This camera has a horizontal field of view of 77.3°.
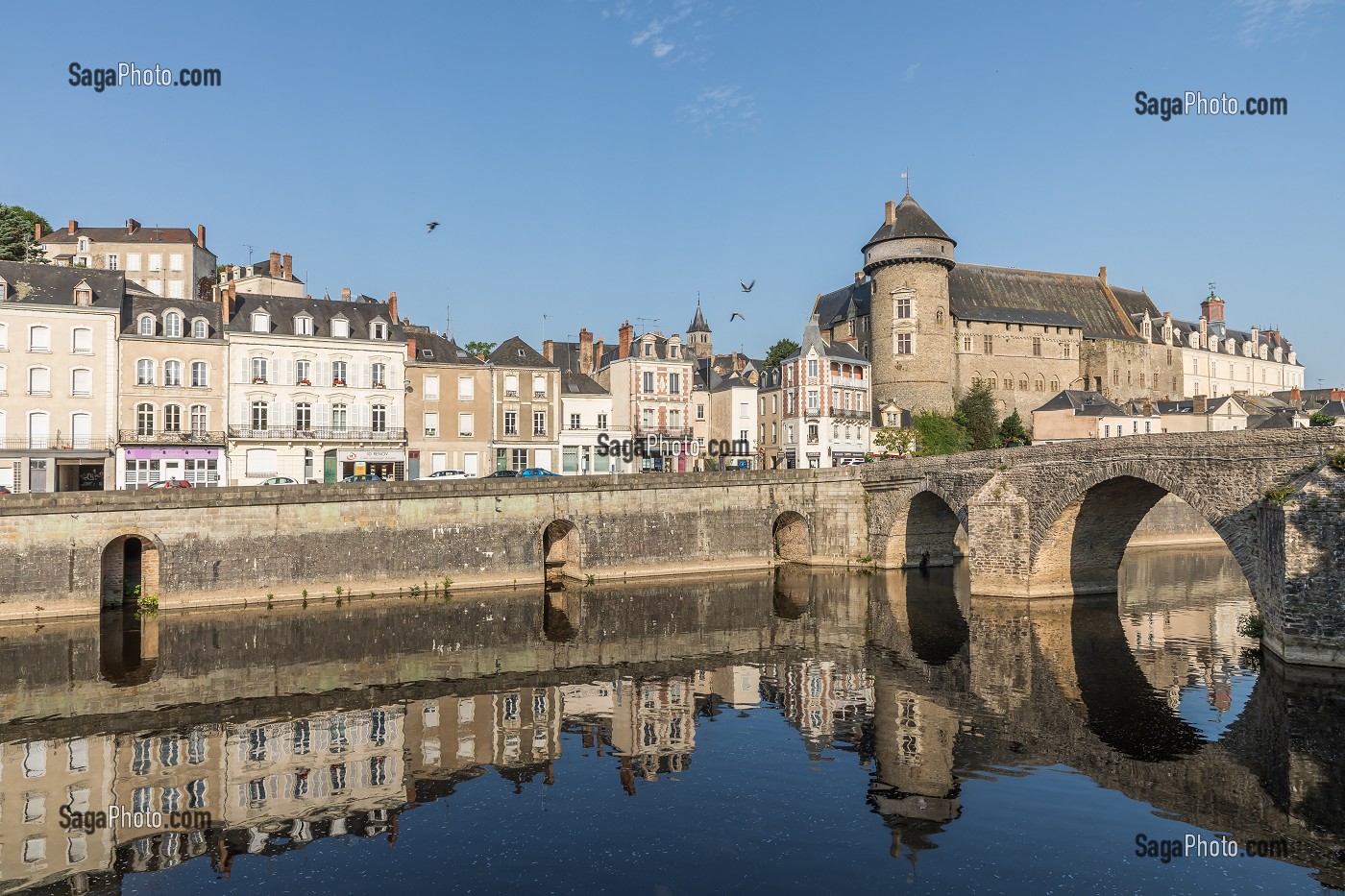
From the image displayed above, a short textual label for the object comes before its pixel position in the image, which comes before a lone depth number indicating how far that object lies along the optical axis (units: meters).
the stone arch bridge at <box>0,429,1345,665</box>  21.86
